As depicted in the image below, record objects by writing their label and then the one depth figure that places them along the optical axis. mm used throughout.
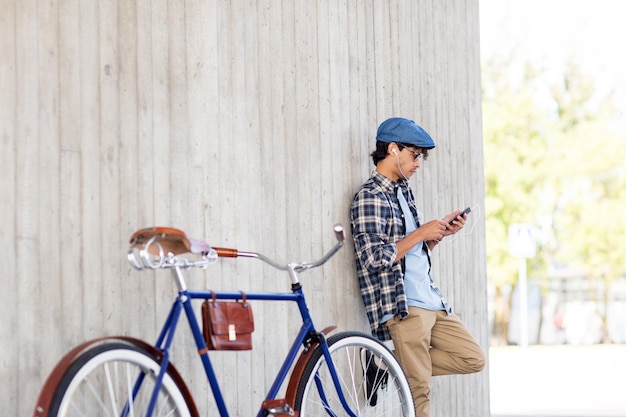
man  7276
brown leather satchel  5228
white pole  25088
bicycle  4566
